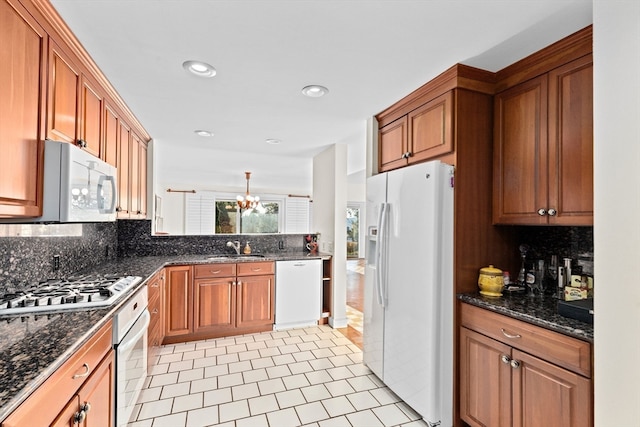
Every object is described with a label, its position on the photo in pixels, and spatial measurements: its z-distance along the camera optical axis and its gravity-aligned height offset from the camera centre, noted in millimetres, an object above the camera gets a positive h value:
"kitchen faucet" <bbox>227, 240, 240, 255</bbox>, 4154 -366
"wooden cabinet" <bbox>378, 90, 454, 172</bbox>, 2105 +640
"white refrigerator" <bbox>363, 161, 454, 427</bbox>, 1967 -456
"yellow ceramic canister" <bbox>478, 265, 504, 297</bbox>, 1937 -381
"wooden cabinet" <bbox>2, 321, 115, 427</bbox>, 916 -636
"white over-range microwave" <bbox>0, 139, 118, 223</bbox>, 1475 +146
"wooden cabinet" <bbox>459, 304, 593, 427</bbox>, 1384 -826
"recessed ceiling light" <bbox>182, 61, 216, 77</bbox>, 1962 +945
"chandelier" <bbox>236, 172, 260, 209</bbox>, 6546 +314
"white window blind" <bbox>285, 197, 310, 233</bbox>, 8672 +105
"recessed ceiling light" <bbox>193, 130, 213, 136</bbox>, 3447 +930
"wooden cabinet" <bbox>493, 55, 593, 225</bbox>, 1638 +414
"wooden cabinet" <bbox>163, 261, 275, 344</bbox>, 3354 -915
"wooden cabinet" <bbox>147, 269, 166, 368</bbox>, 2588 -893
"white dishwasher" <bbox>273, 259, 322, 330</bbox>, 3764 -907
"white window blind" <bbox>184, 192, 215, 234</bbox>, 7805 +91
